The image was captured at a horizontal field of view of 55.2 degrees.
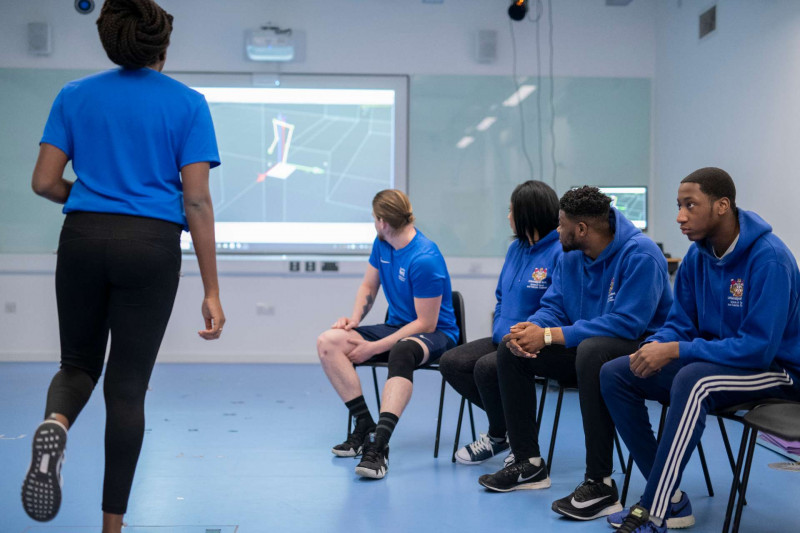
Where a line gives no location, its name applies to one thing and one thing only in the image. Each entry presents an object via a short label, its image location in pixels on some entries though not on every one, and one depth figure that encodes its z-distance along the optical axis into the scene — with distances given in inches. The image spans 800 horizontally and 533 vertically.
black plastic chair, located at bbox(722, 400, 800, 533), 73.3
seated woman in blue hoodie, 113.3
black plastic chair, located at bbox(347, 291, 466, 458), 131.7
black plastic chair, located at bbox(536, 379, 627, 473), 102.8
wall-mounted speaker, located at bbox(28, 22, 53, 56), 219.1
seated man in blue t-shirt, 116.0
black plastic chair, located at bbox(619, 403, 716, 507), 95.4
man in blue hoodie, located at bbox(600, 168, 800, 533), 80.0
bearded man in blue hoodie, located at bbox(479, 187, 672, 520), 92.4
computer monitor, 213.0
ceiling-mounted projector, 216.8
